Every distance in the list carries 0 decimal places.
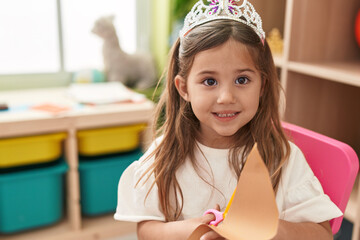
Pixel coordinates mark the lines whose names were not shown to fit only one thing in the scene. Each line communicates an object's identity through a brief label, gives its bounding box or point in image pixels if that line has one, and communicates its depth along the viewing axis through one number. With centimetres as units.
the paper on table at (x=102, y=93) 177
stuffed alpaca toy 195
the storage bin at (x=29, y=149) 159
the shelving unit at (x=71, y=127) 158
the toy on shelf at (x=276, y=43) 150
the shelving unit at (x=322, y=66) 123
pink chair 82
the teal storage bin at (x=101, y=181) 179
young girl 75
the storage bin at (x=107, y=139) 175
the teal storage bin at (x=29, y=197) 164
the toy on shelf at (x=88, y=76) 200
